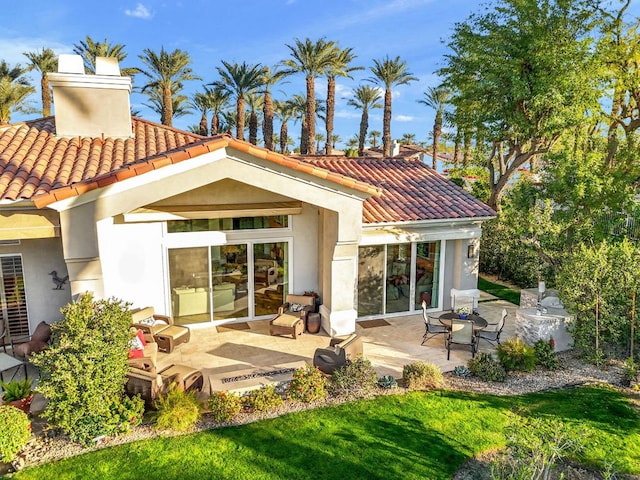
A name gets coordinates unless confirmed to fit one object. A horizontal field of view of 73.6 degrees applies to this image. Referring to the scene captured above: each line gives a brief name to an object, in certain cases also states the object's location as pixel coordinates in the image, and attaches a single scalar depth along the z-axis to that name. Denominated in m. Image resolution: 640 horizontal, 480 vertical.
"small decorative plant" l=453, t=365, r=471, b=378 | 11.62
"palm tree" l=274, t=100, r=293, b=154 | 58.01
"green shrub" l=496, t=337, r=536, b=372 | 11.80
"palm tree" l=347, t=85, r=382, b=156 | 53.09
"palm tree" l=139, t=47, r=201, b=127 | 38.34
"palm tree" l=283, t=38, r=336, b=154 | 39.84
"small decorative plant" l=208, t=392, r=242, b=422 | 9.31
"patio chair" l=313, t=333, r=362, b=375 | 11.16
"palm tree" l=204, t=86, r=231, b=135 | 46.61
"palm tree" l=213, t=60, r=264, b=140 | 41.41
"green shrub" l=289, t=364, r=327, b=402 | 10.09
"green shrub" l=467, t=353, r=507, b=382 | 11.34
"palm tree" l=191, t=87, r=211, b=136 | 49.38
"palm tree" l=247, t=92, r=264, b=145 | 45.70
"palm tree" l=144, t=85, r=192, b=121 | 43.34
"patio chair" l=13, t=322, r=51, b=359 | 11.42
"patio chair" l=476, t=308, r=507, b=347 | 13.30
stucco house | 11.22
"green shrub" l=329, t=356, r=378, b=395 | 10.47
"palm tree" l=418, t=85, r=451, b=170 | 53.50
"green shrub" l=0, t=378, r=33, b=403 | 9.49
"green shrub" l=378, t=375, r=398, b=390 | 10.91
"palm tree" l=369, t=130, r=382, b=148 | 88.93
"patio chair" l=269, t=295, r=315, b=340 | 14.09
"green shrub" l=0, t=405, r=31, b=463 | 7.91
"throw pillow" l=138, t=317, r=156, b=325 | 13.49
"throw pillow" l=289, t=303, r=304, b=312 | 15.11
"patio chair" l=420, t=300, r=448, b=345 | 13.65
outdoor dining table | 13.76
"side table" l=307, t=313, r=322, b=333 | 14.74
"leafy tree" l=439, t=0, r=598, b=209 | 22.47
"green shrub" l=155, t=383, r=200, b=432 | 8.91
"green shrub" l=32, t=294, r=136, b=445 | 8.39
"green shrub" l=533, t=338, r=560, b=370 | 12.13
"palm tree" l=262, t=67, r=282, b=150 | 42.59
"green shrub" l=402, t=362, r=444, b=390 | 10.91
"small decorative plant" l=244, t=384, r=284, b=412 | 9.74
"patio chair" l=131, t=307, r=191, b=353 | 13.05
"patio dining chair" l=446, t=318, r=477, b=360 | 12.87
